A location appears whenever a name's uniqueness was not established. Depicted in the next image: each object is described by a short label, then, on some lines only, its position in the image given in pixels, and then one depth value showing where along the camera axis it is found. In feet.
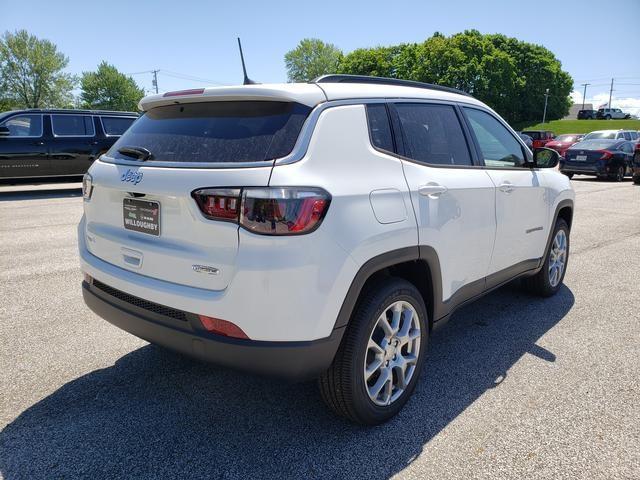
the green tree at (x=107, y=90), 263.29
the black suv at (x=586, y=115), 259.19
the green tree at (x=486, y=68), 200.85
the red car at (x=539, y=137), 101.63
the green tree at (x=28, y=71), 208.74
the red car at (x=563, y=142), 76.40
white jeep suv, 6.91
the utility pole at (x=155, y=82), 285.84
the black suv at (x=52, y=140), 37.14
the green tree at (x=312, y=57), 313.94
